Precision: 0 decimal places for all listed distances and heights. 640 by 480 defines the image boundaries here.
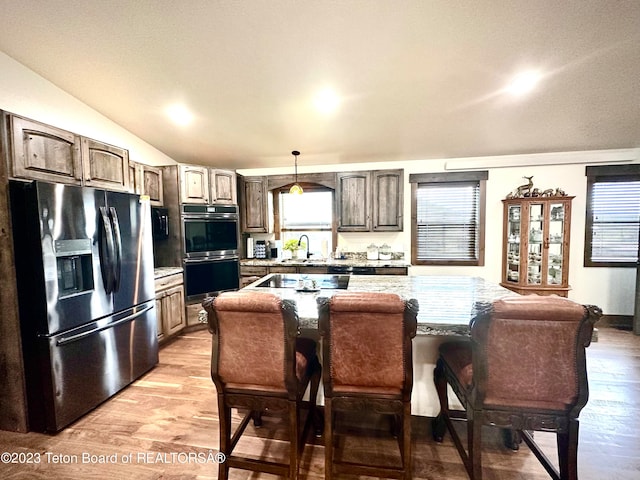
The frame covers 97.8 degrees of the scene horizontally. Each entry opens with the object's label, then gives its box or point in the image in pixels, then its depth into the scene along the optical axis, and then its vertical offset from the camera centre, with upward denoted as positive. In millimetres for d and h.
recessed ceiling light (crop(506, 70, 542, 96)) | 2475 +1317
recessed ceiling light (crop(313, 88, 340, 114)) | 2785 +1333
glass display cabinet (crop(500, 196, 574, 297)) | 3672 -270
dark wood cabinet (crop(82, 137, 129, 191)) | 2443 +622
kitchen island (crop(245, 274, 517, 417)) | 1519 -510
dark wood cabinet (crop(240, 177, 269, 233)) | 4527 +418
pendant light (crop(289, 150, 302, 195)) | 3408 +720
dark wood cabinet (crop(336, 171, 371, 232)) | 4250 +414
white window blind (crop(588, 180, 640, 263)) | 3859 +36
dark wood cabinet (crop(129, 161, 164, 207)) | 3158 +593
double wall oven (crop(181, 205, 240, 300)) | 3723 -270
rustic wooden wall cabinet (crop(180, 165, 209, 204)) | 3678 +617
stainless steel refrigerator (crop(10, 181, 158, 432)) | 1909 -474
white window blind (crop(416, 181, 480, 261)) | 4246 +78
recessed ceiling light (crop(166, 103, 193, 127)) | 3107 +1345
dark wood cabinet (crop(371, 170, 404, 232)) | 4164 +404
